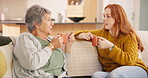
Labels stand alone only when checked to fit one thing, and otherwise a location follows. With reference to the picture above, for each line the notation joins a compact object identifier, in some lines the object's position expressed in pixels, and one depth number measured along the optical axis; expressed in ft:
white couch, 9.61
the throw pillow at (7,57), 8.05
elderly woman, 7.94
